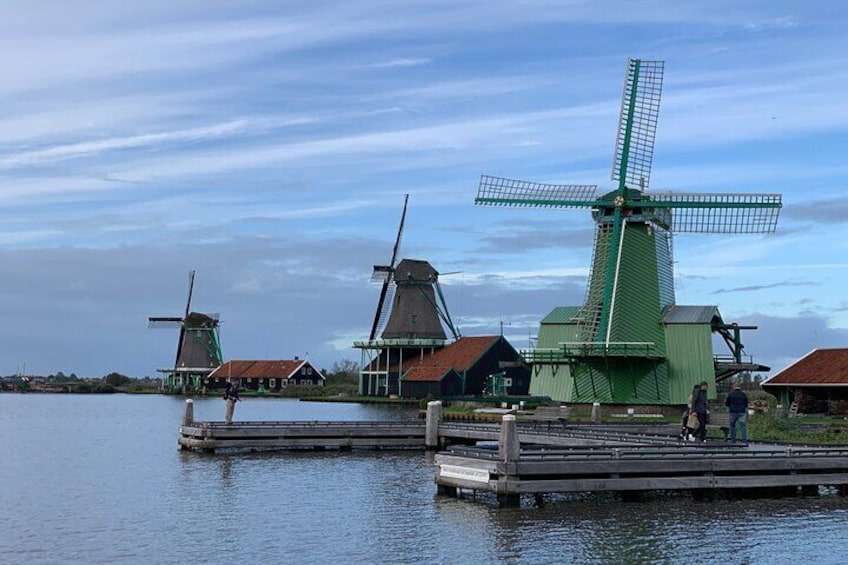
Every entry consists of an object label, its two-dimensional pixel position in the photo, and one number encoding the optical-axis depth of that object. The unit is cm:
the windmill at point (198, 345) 13875
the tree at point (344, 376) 15075
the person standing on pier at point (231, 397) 4188
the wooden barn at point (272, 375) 13761
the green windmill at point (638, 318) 5700
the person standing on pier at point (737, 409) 3097
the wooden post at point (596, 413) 4647
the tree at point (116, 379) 19450
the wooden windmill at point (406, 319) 10144
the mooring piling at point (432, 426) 4297
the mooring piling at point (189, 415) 4138
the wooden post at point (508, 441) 2561
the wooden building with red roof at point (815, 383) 5234
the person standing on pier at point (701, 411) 3122
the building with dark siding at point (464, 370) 9450
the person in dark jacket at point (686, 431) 3225
